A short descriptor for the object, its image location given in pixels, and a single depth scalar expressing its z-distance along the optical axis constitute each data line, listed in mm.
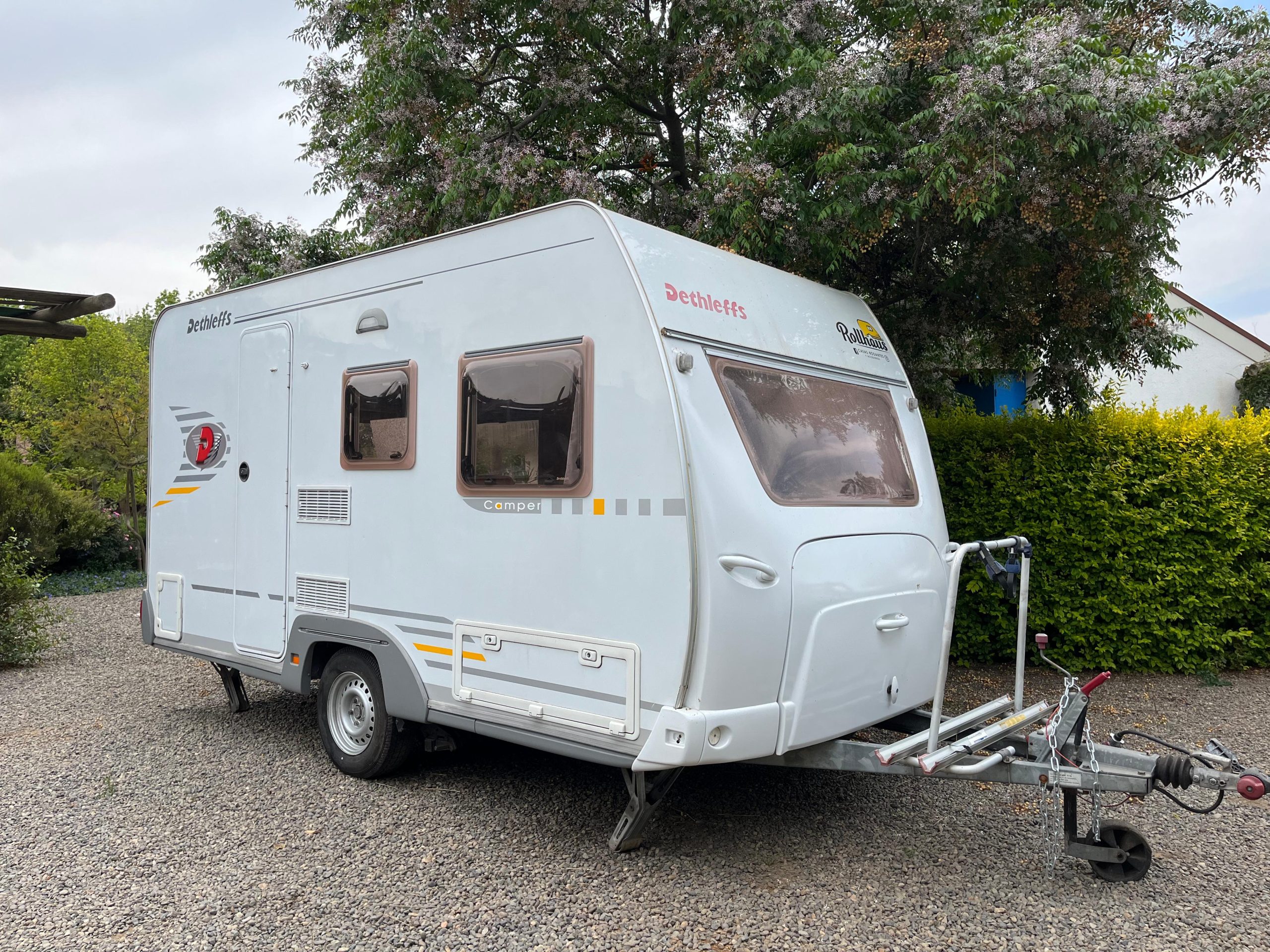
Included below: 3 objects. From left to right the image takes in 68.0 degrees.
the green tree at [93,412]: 17703
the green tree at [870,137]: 5613
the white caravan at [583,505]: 3709
